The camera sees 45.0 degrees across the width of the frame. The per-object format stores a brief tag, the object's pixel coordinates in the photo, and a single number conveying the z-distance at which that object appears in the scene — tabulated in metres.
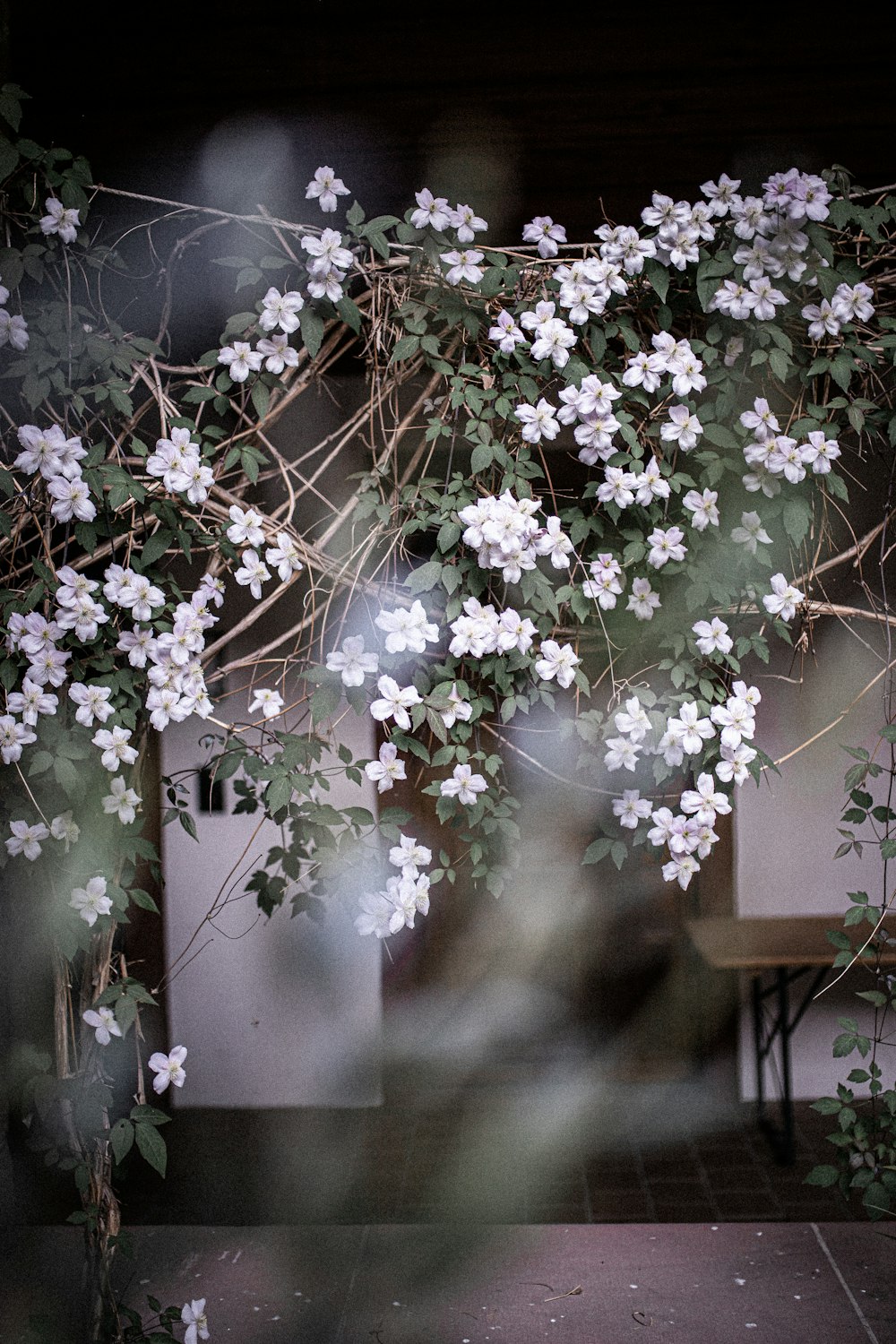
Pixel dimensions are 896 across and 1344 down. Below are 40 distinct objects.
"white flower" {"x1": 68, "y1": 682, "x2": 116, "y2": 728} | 2.13
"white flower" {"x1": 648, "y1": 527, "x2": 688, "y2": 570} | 2.20
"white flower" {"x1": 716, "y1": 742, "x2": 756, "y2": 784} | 2.20
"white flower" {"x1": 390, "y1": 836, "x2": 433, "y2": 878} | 2.22
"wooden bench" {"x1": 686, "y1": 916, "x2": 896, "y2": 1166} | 3.40
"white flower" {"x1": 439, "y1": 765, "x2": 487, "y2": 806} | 2.26
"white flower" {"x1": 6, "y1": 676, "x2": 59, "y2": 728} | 2.11
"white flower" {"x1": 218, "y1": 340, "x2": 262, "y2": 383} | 2.18
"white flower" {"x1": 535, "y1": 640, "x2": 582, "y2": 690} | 2.18
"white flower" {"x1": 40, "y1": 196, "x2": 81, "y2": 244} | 2.13
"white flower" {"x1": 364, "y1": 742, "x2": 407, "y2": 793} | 2.20
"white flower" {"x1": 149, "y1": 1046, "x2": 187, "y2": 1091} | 2.16
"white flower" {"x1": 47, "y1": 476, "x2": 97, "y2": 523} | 2.07
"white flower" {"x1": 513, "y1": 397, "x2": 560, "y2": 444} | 2.13
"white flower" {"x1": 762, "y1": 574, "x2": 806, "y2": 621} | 2.21
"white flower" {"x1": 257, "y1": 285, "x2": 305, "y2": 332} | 2.13
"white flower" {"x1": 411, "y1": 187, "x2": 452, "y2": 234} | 2.11
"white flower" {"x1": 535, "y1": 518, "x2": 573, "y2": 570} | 2.13
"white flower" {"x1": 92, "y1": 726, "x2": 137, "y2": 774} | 2.11
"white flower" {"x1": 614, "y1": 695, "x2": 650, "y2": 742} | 2.20
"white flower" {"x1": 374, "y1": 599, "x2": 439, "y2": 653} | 2.11
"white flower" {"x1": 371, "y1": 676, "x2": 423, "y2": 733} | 2.14
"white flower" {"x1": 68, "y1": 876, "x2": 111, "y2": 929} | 2.15
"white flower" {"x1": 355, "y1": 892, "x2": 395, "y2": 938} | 2.19
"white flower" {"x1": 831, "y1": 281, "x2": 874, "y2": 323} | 2.13
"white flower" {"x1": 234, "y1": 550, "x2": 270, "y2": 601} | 2.14
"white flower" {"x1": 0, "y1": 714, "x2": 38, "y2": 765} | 2.09
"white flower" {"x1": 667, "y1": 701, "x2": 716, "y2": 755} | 2.20
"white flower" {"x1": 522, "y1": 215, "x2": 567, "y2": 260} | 2.16
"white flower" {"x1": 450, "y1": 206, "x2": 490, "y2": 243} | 2.13
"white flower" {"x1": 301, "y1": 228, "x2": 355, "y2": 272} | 2.10
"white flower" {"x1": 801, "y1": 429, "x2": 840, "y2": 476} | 2.16
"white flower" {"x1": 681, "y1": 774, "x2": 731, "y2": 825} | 2.21
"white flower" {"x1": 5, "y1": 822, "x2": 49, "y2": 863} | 2.15
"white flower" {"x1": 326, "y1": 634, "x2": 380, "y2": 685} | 2.14
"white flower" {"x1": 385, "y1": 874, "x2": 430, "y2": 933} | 2.17
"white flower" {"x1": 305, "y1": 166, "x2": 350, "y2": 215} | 2.12
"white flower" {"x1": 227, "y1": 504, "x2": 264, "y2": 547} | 2.15
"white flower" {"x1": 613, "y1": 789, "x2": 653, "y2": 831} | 2.26
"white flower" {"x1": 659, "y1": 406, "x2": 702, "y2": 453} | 2.16
